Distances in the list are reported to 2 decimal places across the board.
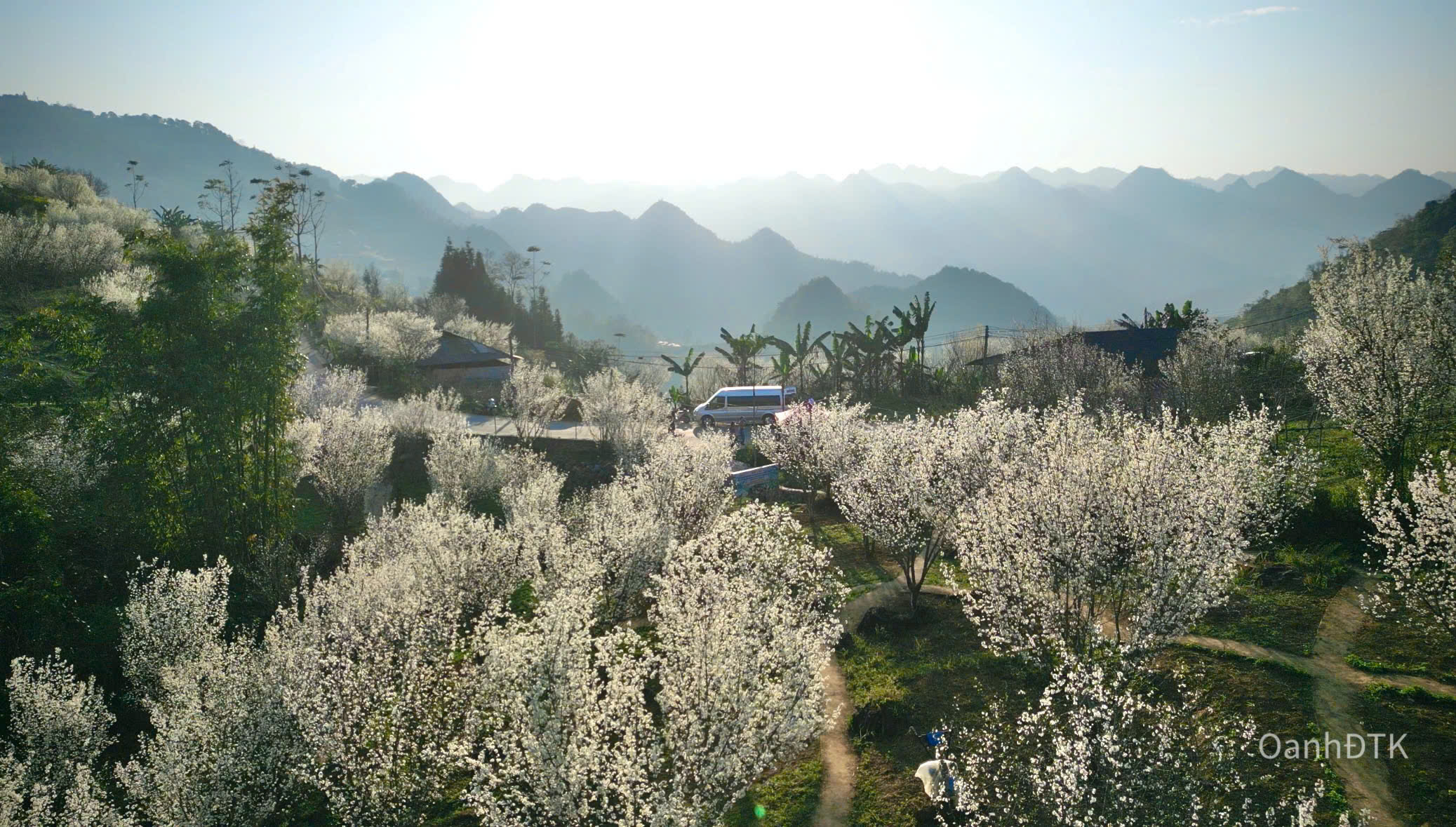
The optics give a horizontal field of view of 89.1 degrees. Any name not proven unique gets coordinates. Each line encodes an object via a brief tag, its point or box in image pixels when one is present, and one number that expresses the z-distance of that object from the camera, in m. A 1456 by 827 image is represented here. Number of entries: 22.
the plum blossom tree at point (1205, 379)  26.19
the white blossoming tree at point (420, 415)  34.88
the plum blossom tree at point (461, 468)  27.77
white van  42.78
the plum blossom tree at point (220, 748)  10.80
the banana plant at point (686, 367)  47.75
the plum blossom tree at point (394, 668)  10.66
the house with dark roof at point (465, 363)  55.22
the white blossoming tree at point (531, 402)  35.44
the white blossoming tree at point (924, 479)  16.39
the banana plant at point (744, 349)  47.06
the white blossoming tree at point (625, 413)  30.94
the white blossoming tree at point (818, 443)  22.41
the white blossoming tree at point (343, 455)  27.30
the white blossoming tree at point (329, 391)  35.41
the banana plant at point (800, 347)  43.84
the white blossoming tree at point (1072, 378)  30.61
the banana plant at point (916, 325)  41.53
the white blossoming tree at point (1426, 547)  12.12
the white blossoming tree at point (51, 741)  12.68
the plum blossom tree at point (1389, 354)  18.75
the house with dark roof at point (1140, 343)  42.41
